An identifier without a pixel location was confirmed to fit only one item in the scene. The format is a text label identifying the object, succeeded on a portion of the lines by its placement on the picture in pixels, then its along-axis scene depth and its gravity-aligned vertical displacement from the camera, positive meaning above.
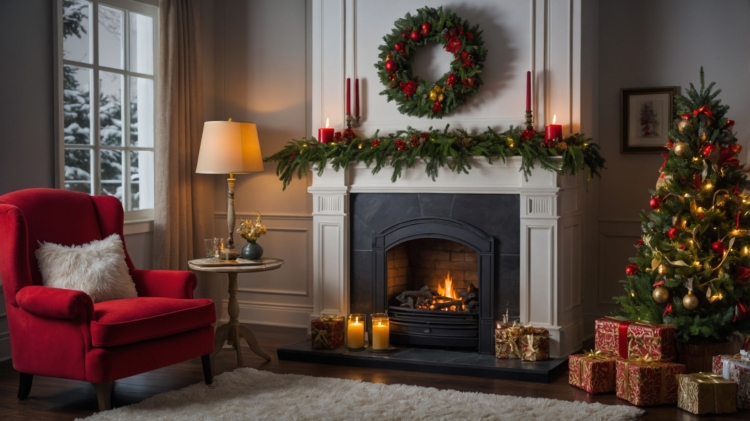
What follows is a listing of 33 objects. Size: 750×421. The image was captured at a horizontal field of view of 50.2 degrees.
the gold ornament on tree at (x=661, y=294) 4.38 -0.52
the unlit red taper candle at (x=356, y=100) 5.14 +0.64
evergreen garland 4.59 +0.29
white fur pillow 4.01 -0.36
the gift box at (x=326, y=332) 4.95 -0.83
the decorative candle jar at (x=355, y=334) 4.93 -0.83
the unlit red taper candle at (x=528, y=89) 4.68 +0.64
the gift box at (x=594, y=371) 4.08 -0.89
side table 4.61 -0.63
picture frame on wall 5.21 +0.54
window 4.99 +0.66
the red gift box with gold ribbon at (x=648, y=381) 3.90 -0.90
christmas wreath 4.84 +0.84
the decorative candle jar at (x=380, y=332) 4.88 -0.81
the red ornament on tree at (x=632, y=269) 4.63 -0.40
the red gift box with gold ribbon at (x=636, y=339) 4.21 -0.75
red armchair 3.71 -0.57
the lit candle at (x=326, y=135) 5.12 +0.41
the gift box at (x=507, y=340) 4.66 -0.82
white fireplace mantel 4.70 -0.18
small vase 4.87 -0.32
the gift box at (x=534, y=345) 4.61 -0.84
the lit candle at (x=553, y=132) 4.55 +0.38
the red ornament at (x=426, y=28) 4.91 +1.05
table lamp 5.04 +0.29
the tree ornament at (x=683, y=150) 4.41 +0.27
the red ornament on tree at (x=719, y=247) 4.30 -0.26
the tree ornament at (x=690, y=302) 4.29 -0.55
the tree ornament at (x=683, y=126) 4.43 +0.41
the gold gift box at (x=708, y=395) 3.76 -0.93
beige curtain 5.52 +0.41
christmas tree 4.30 -0.20
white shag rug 3.68 -0.99
